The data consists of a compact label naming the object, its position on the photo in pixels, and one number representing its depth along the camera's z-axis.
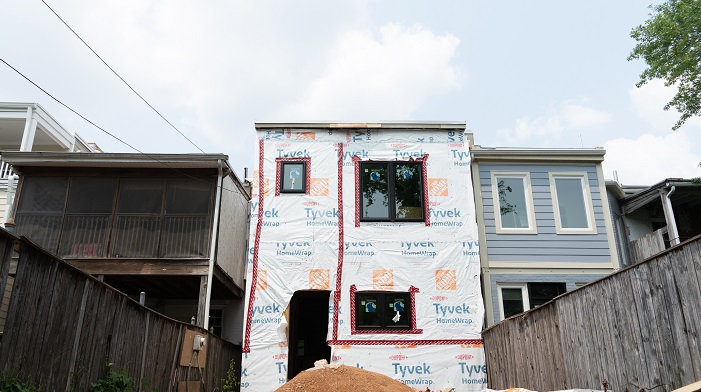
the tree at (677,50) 14.56
